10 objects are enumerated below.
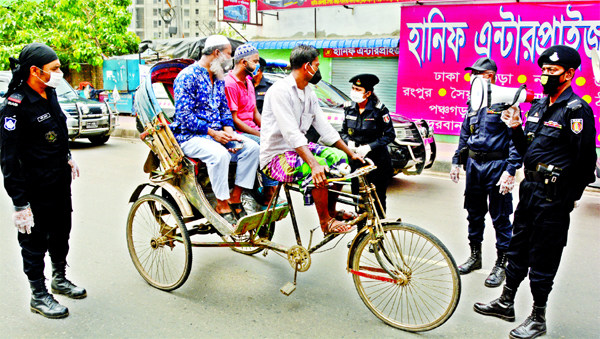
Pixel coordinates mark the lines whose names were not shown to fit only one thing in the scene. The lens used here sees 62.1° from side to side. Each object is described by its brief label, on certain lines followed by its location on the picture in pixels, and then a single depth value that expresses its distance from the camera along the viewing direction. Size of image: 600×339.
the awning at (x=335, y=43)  13.09
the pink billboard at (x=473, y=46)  10.59
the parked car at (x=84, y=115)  10.91
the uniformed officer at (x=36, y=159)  3.16
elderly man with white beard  3.75
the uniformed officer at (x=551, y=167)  3.04
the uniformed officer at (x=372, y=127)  4.44
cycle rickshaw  3.18
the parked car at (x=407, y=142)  7.28
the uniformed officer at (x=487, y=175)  4.05
